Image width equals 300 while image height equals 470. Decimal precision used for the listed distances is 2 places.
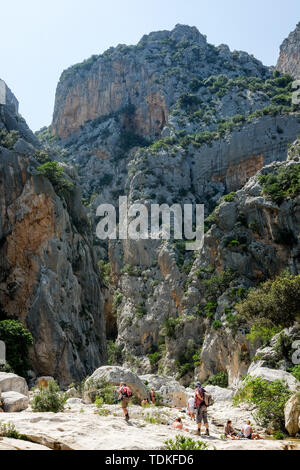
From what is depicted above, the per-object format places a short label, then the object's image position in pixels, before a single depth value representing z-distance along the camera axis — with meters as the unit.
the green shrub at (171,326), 52.94
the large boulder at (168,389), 25.19
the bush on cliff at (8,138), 48.94
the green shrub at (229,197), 52.14
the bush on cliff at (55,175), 46.28
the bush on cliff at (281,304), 32.25
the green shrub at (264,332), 31.77
